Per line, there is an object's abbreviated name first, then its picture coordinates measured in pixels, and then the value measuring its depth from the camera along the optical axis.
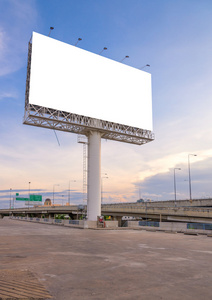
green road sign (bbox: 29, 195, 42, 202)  113.89
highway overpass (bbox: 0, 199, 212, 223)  55.28
